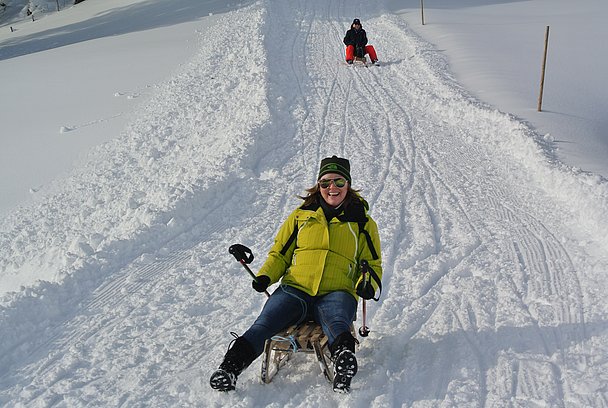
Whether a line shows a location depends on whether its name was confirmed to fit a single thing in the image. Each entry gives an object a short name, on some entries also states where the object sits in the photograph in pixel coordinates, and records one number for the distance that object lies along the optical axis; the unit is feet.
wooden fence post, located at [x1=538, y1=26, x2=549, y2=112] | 31.07
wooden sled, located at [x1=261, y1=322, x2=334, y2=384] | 13.24
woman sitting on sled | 13.60
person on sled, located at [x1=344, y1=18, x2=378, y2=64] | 45.09
